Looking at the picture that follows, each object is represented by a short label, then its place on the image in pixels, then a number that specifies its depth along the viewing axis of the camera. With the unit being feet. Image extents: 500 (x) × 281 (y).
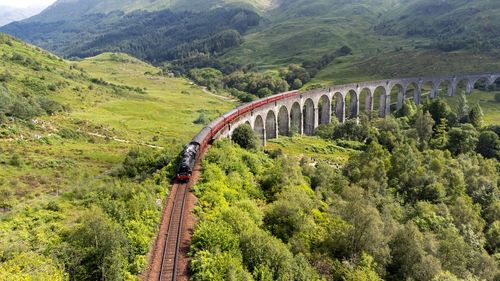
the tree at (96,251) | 67.21
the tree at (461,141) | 272.31
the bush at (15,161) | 177.06
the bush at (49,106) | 283.38
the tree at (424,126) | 291.58
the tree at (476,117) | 318.86
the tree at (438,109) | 324.60
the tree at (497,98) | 423.64
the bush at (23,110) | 244.22
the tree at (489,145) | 273.33
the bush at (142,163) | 144.15
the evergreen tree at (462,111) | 334.24
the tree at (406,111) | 349.12
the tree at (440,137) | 280.92
